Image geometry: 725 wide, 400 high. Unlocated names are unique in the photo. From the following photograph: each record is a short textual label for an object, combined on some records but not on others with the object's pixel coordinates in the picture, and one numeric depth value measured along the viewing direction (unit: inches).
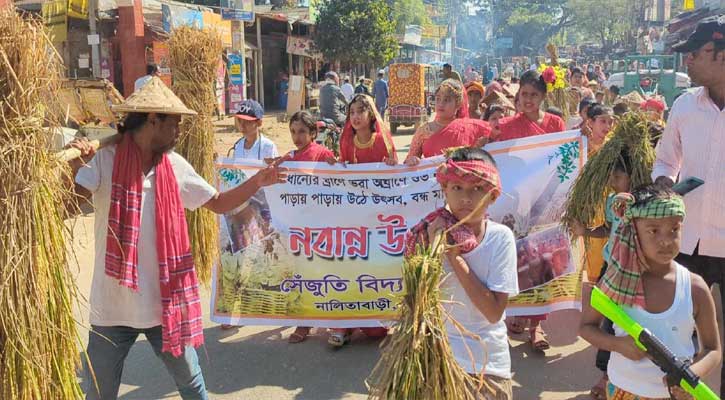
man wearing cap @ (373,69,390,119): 771.4
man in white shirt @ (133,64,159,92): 350.2
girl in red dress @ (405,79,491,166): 179.0
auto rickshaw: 733.9
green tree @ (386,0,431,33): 2545.8
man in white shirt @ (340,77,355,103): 731.5
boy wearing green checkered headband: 89.0
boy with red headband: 88.7
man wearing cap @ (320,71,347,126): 476.1
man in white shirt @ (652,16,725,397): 123.4
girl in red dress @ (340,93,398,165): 190.9
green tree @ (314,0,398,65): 1010.1
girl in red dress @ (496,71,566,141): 183.6
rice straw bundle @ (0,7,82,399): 80.7
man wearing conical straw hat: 107.3
